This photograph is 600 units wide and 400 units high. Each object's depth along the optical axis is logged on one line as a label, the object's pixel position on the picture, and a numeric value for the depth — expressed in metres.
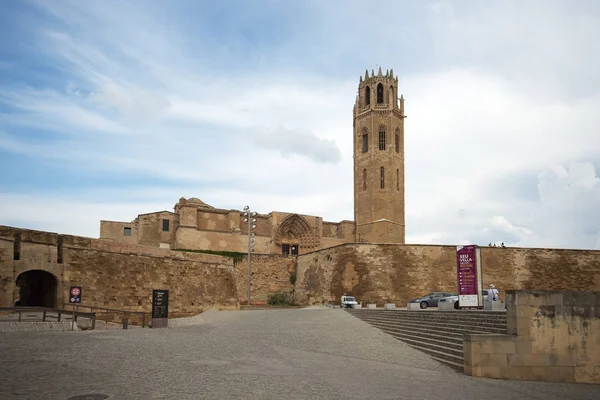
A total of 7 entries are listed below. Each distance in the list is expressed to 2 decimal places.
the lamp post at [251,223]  48.98
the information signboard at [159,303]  20.41
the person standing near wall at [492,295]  22.18
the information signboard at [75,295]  19.56
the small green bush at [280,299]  41.31
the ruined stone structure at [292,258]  22.48
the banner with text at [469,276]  20.33
